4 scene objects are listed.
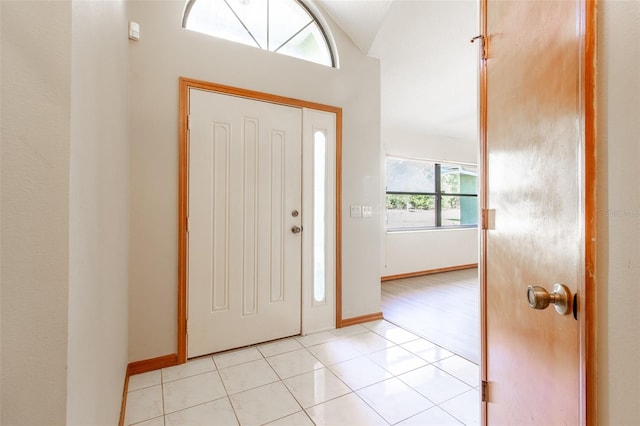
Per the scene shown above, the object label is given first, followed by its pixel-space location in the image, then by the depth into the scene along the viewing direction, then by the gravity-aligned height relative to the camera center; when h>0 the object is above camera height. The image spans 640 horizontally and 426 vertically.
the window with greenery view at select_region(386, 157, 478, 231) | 4.84 +0.33
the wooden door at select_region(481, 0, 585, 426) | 0.73 +0.04
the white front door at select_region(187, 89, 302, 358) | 2.19 -0.08
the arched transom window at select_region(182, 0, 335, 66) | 2.29 +1.58
